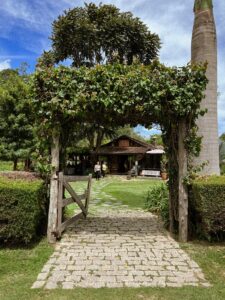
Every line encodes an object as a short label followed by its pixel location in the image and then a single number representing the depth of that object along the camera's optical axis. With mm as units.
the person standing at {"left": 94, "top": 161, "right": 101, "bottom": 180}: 19228
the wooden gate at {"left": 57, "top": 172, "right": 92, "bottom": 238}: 4807
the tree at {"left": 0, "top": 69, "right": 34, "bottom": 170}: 12142
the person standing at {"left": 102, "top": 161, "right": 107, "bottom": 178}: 22280
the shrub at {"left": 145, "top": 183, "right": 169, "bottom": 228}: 6970
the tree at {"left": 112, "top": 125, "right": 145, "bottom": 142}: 35011
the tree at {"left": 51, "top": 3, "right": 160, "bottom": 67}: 18358
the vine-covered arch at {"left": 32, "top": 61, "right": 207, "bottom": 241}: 4572
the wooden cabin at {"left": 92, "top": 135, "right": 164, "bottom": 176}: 25165
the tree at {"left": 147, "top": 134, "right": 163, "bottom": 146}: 31889
